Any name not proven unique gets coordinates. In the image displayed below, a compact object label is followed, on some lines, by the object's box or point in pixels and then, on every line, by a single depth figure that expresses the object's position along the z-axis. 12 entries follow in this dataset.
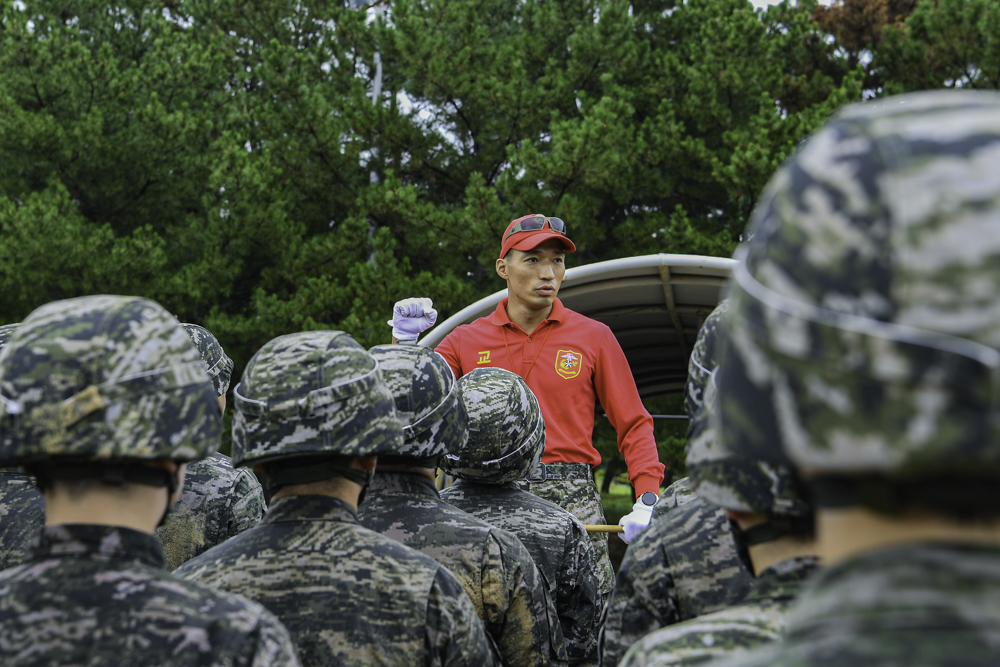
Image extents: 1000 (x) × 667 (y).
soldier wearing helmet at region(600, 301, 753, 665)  2.37
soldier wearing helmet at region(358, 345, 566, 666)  3.05
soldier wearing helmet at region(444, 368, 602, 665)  3.86
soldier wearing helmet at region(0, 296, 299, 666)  1.68
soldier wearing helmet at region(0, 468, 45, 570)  3.54
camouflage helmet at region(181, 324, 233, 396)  4.49
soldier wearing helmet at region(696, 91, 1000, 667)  0.90
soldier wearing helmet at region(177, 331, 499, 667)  2.31
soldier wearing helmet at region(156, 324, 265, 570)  4.00
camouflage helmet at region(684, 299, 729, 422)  2.96
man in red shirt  5.26
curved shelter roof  6.94
